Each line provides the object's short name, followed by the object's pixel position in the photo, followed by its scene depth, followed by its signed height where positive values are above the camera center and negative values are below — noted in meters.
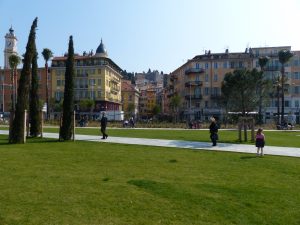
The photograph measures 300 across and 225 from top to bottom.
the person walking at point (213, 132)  13.01 -0.86
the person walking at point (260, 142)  10.25 -1.10
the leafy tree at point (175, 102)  54.65 +3.42
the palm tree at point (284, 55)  35.07 +9.34
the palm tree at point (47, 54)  41.70 +11.17
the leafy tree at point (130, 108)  71.76 +2.59
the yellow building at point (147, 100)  99.58 +7.12
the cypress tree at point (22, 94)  12.93 +1.27
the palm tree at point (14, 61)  34.91 +8.38
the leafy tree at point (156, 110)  71.26 +2.00
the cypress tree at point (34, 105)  16.30 +0.79
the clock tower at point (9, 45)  61.94 +19.33
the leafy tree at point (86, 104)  50.80 +2.66
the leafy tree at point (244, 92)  20.67 +2.25
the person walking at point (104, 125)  15.62 -0.59
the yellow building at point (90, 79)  56.01 +9.12
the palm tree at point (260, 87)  25.73 +3.45
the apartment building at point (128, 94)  80.57 +7.83
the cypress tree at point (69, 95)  14.53 +1.35
